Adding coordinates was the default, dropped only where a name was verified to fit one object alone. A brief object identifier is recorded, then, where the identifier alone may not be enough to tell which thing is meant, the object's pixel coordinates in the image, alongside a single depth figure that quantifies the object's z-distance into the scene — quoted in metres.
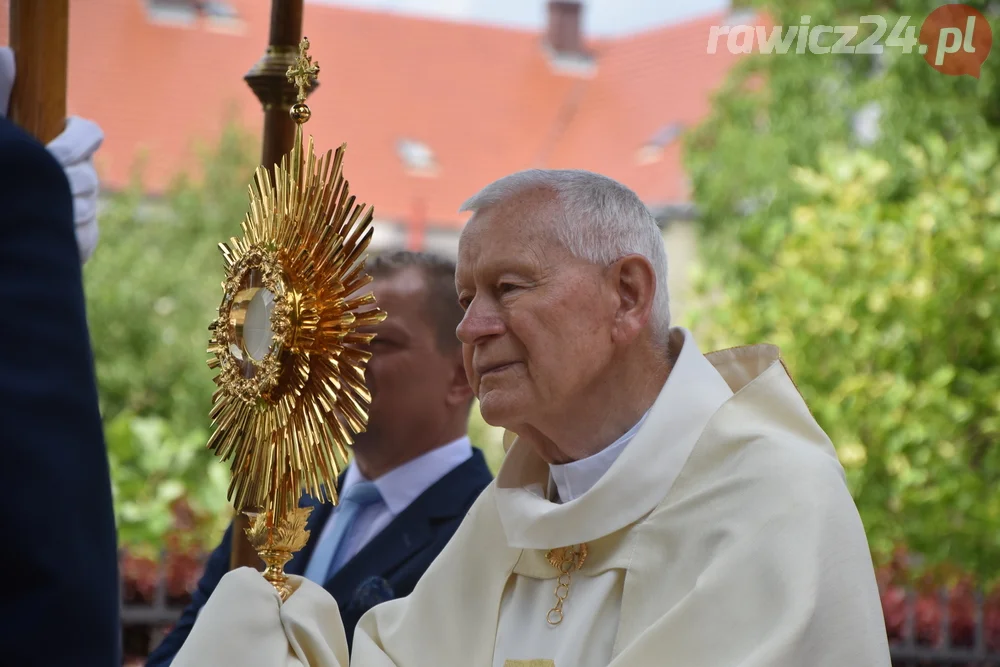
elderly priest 2.26
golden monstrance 2.34
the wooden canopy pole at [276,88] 2.70
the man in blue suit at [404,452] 3.49
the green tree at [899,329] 7.64
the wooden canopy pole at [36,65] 3.10
